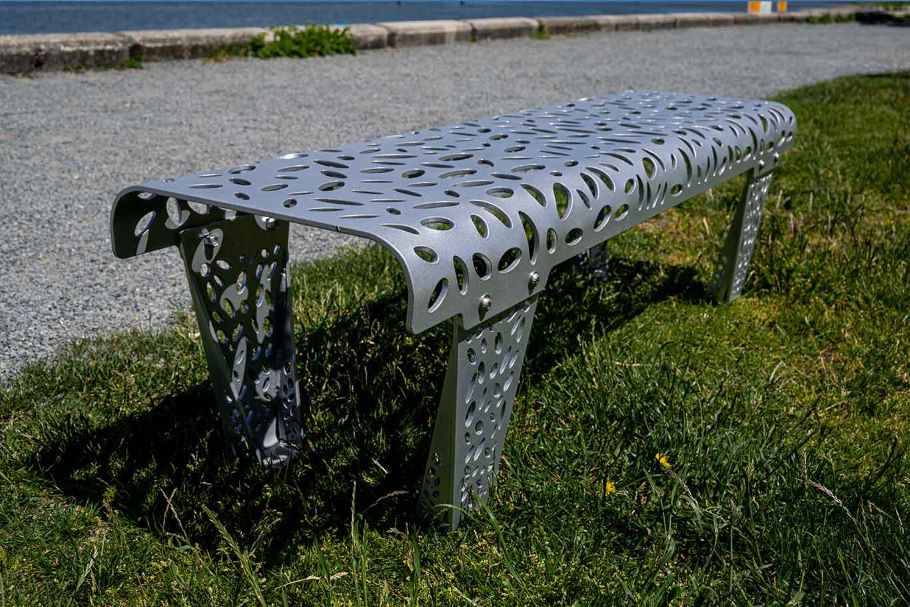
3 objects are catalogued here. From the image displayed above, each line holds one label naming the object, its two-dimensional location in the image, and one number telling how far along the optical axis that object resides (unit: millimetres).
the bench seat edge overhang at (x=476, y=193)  1363
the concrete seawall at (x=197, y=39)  6445
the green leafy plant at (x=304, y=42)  7988
